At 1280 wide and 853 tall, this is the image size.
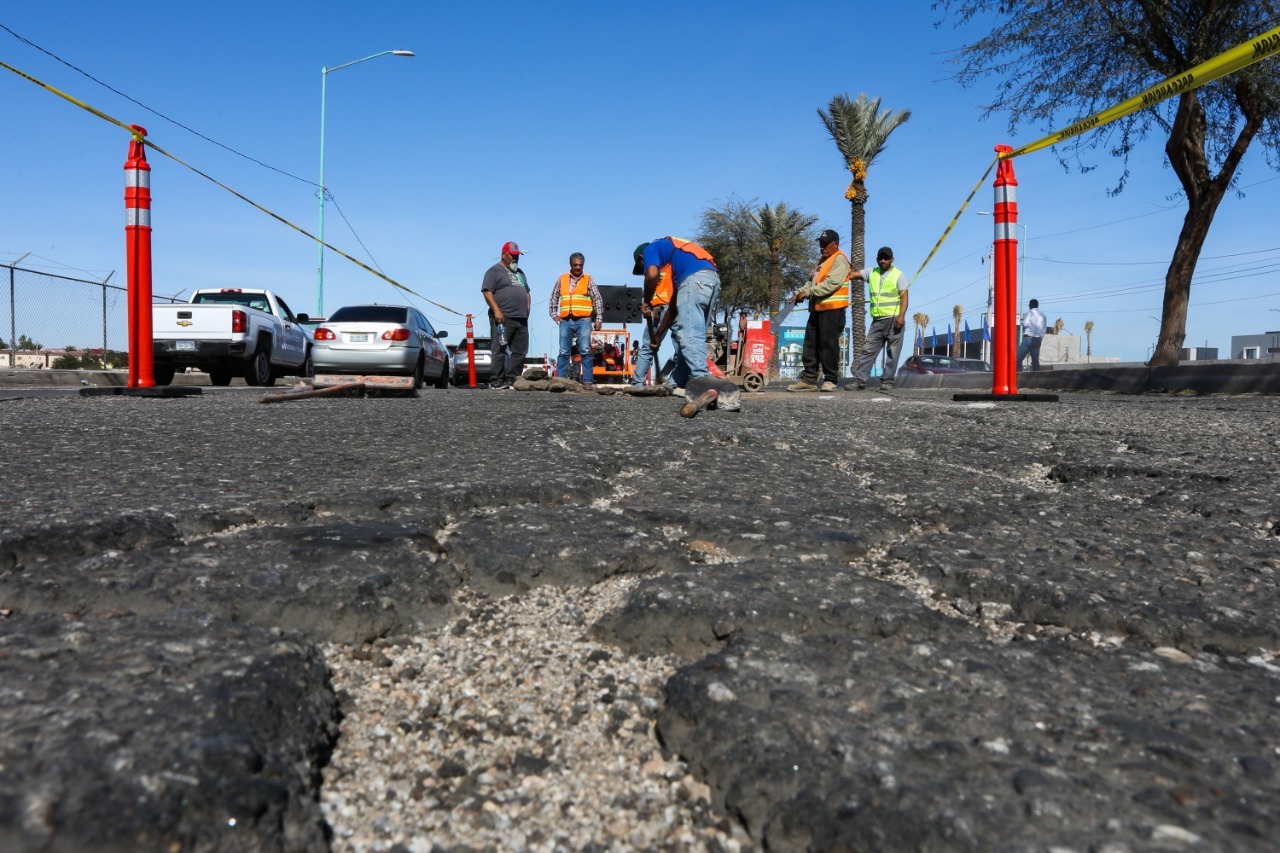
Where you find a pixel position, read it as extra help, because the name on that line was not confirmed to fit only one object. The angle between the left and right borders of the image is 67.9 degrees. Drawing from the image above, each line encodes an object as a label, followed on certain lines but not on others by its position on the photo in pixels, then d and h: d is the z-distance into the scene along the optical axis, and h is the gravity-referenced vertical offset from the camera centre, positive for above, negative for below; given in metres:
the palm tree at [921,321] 85.62 +6.22
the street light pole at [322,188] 23.57 +5.14
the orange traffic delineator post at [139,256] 7.10 +0.98
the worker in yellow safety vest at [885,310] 10.81 +0.89
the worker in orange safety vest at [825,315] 9.65 +0.76
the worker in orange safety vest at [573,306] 11.77 +1.00
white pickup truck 13.87 +0.75
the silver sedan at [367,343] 13.98 +0.64
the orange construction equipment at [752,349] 15.27 +0.64
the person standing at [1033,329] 19.66 +1.21
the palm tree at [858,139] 26.12 +6.90
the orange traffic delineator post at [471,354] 18.30 +0.66
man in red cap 11.55 +0.86
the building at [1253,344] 64.44 +3.82
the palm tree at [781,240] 34.72 +5.45
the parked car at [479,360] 27.44 +0.80
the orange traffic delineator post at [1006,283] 6.80 +0.76
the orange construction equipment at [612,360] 19.81 +0.59
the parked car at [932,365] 22.22 +0.53
